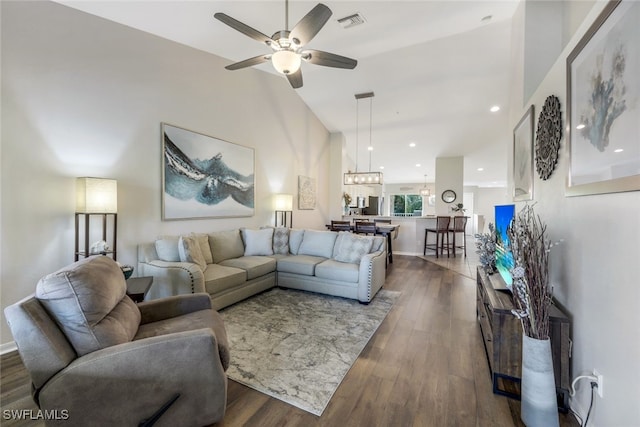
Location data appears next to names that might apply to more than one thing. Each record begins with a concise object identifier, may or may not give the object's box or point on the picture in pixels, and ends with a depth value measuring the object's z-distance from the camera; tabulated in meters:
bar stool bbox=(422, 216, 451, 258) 6.73
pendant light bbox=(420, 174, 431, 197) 12.56
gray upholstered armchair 1.22
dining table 5.73
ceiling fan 2.11
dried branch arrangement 1.54
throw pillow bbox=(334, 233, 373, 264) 3.86
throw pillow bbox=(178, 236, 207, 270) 3.14
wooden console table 1.66
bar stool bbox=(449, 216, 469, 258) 6.90
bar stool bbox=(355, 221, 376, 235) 5.74
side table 2.33
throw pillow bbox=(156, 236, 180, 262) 3.16
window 14.15
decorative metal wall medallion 1.94
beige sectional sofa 2.99
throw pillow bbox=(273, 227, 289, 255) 4.44
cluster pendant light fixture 6.31
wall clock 7.99
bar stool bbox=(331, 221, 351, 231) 6.28
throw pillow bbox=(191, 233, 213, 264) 3.63
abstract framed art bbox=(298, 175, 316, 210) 6.39
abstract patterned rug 1.90
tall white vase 1.47
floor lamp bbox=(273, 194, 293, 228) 5.42
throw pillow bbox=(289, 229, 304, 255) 4.53
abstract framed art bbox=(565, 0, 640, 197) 1.18
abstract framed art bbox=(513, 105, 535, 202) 2.52
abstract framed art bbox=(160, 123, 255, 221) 3.60
